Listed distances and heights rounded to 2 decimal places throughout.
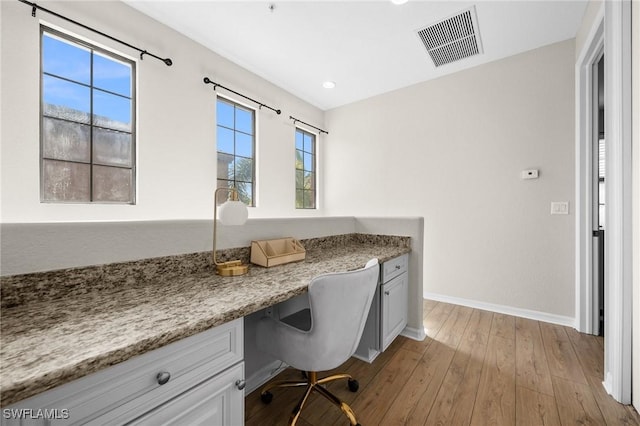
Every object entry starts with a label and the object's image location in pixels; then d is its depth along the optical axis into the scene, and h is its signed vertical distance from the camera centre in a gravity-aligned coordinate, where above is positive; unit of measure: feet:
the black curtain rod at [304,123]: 12.76 +4.39
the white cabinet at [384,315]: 6.06 -2.41
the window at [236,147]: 10.32 +2.60
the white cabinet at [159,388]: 1.85 -1.47
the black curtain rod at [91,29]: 6.01 +4.59
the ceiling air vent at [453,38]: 7.73 +5.53
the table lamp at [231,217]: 4.27 -0.10
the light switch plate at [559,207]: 8.09 +0.19
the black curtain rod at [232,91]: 9.22 +4.52
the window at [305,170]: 13.82 +2.24
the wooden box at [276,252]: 5.04 -0.82
